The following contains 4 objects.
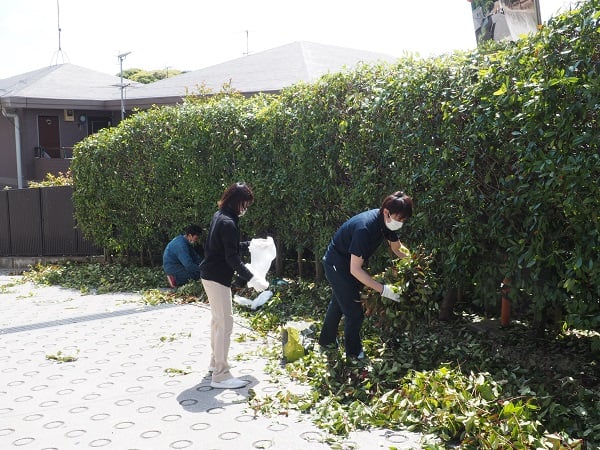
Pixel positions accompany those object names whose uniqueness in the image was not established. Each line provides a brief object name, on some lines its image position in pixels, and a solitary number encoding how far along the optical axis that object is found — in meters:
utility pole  20.50
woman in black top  5.42
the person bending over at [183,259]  10.13
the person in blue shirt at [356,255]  5.22
